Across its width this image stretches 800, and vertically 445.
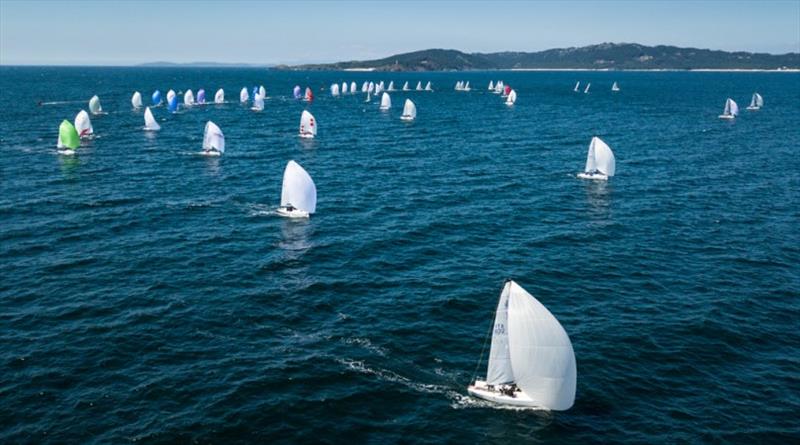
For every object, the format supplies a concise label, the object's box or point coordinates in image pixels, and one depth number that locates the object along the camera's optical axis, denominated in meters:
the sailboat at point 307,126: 128.88
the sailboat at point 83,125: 118.19
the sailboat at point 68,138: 104.69
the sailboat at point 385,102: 193.75
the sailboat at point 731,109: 168.00
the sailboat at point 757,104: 190.88
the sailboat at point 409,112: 164.75
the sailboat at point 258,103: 183.12
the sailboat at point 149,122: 133.11
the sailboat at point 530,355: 34.28
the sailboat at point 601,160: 91.94
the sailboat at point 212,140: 107.38
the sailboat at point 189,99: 194.12
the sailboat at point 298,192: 71.06
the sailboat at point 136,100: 175.88
